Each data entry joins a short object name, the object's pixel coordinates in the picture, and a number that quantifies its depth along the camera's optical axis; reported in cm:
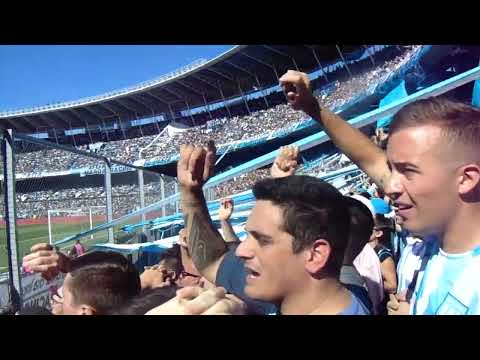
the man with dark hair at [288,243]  135
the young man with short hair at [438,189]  135
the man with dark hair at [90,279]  150
